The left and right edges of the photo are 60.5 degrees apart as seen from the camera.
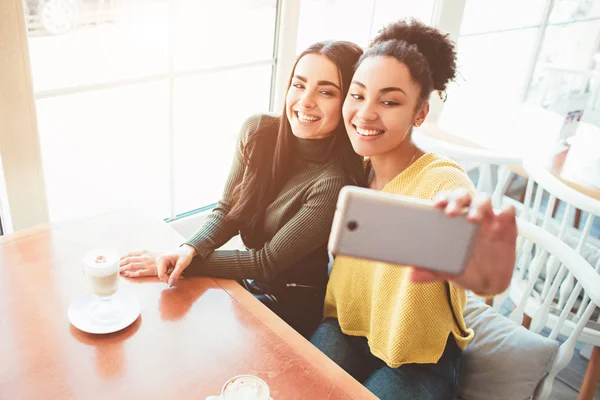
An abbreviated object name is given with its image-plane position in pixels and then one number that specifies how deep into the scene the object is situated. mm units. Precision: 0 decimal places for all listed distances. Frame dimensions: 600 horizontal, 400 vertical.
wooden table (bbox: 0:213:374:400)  855
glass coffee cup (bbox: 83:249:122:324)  974
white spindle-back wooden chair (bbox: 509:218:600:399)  1193
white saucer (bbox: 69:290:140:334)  954
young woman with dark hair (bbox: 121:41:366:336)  1192
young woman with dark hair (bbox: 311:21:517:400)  1063
